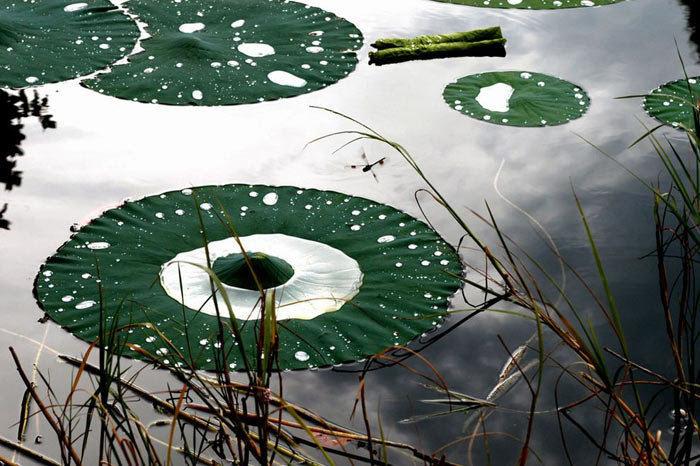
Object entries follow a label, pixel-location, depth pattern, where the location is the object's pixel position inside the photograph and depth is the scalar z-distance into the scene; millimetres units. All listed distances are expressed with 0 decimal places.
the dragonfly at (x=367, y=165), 3467
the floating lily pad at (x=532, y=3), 5277
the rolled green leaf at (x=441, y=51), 4516
